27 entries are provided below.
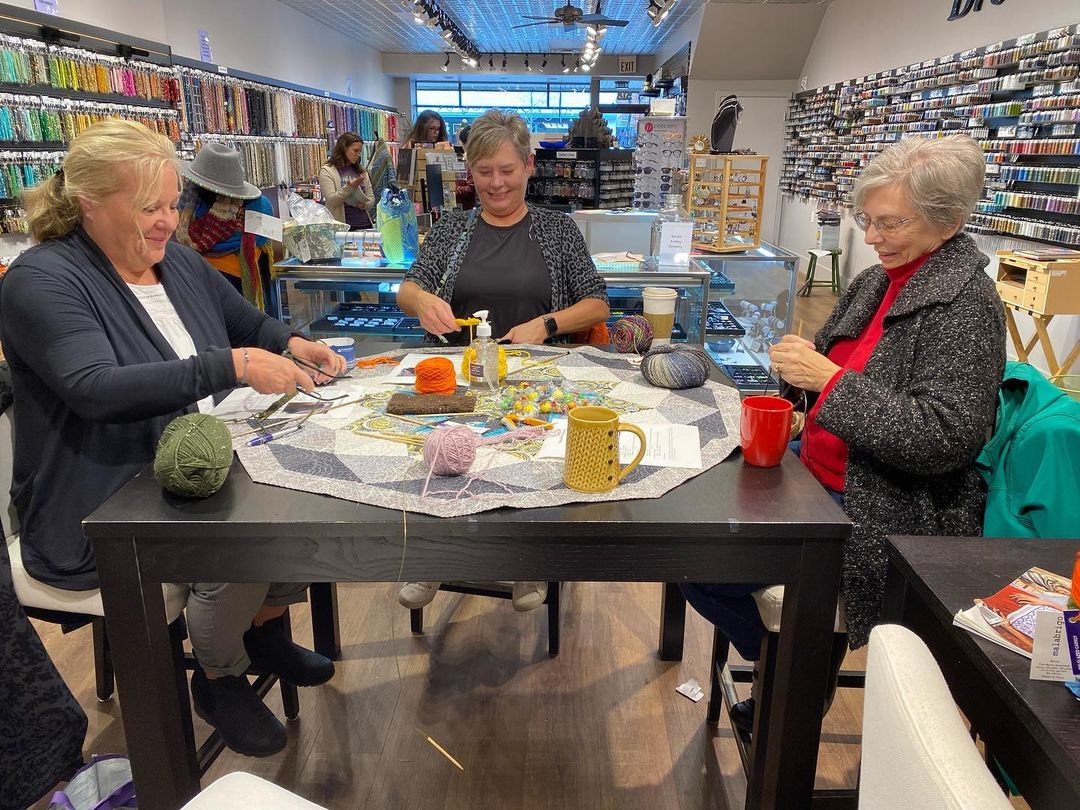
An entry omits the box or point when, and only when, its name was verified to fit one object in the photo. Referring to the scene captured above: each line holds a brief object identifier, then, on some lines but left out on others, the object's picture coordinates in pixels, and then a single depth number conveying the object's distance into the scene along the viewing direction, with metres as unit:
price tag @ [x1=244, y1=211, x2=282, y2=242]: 3.34
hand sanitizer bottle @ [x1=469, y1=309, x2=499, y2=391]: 1.81
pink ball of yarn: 1.33
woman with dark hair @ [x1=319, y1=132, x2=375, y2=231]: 6.33
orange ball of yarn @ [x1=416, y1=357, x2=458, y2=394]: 1.75
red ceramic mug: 1.40
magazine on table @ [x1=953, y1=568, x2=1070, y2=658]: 0.99
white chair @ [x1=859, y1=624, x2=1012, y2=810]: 0.58
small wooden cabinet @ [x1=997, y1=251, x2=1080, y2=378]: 4.14
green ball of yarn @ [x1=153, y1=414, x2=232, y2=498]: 1.24
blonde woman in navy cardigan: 1.45
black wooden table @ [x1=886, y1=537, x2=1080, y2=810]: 0.86
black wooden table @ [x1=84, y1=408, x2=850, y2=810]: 1.21
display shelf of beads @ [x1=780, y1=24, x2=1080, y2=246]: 4.75
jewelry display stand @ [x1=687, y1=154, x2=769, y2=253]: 3.98
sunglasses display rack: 5.47
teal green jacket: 1.33
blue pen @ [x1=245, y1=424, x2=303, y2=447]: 1.50
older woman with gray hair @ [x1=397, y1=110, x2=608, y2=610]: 2.52
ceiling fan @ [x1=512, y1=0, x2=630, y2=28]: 7.92
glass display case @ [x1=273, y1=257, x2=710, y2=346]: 3.52
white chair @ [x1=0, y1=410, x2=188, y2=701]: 1.50
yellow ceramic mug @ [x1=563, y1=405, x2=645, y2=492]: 1.26
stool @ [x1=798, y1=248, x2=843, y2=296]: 8.47
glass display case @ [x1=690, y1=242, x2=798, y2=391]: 3.81
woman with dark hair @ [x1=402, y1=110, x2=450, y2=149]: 6.09
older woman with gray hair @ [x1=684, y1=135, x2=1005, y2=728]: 1.46
